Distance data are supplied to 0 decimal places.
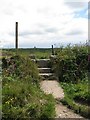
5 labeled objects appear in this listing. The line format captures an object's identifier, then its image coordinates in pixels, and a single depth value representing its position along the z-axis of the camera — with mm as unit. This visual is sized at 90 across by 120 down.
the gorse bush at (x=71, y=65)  3915
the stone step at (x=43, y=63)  4110
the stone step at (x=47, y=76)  3859
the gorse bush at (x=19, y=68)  3439
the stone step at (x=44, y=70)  3996
